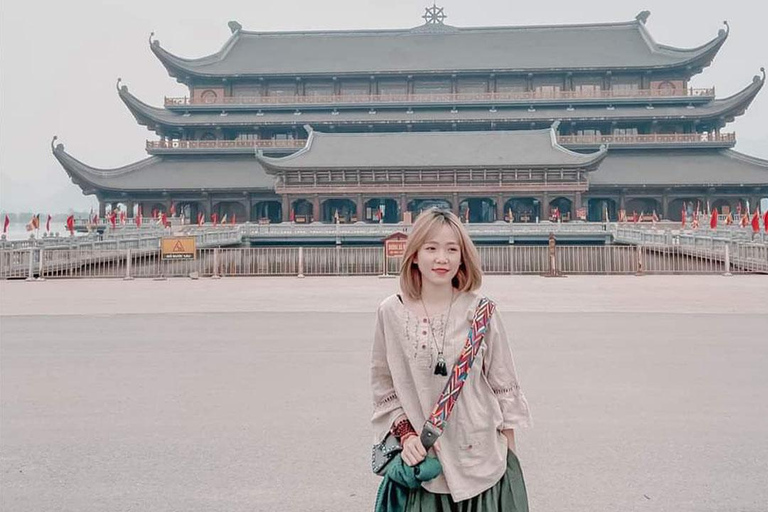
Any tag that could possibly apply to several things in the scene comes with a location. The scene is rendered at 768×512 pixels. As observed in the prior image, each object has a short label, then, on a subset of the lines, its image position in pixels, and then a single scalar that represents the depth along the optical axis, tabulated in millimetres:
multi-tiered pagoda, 35750
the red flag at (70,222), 28475
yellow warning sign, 16562
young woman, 2096
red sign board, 15992
